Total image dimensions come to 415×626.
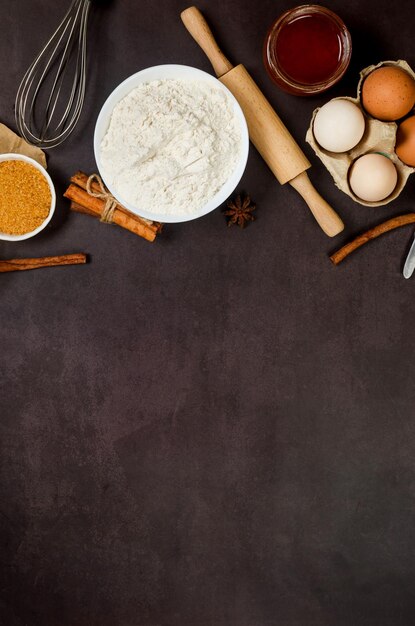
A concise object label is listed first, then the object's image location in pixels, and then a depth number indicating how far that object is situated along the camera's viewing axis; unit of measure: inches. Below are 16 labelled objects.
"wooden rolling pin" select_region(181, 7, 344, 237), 55.7
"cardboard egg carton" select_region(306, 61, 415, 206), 53.4
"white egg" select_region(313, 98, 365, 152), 51.5
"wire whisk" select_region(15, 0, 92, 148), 57.9
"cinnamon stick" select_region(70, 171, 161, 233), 55.9
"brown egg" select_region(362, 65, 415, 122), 50.5
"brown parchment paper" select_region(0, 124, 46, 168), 57.6
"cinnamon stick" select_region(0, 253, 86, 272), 58.1
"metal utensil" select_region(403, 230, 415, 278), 58.0
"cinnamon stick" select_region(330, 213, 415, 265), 57.7
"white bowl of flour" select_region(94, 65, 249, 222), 50.7
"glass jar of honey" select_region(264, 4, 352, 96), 54.0
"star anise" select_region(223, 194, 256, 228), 57.9
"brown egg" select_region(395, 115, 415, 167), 51.8
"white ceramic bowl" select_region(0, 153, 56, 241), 55.6
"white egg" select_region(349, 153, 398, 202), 51.6
